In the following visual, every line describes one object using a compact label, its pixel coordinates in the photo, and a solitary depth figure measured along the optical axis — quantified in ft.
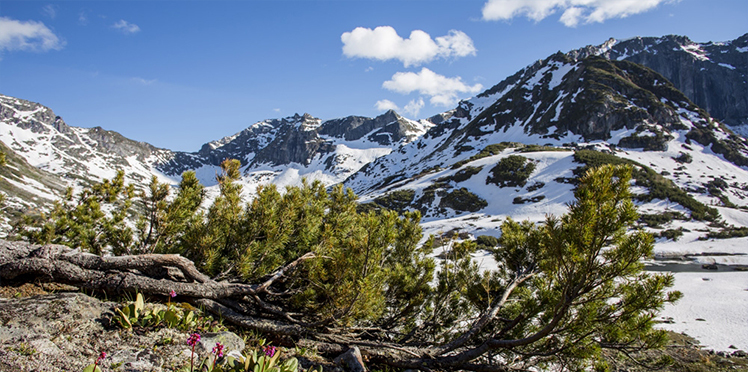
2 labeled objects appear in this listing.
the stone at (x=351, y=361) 12.45
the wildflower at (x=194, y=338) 7.74
